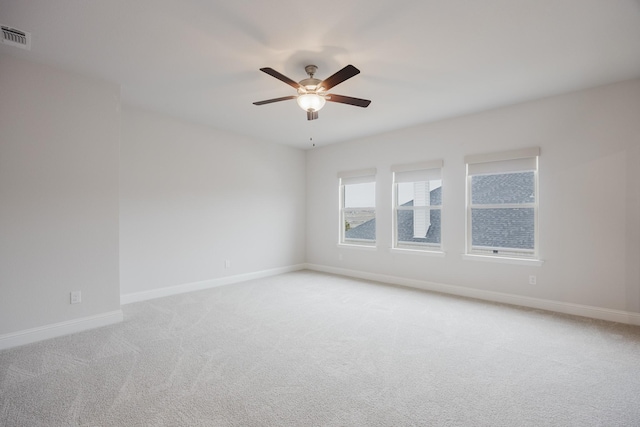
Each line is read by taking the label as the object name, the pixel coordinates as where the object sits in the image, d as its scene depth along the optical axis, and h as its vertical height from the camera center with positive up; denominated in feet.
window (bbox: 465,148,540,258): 13.06 +0.35
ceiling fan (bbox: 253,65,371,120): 9.25 +3.67
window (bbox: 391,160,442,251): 15.94 +0.32
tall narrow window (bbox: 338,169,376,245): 18.71 +0.30
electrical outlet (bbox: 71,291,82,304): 10.23 -2.87
